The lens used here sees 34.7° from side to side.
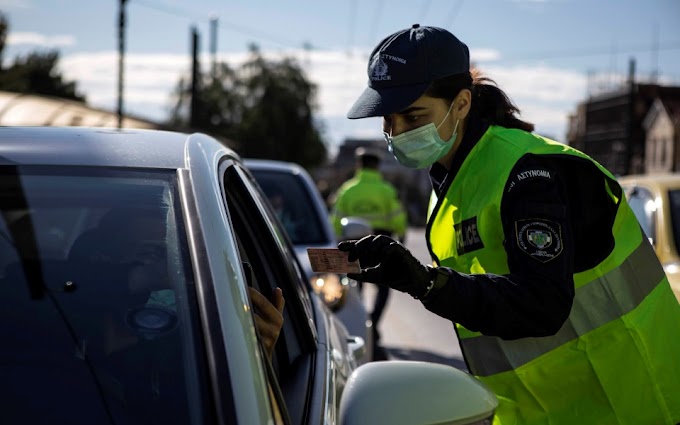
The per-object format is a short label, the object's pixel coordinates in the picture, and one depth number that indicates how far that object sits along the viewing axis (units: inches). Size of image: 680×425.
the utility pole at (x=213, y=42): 2083.7
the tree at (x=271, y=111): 2354.8
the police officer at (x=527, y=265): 94.6
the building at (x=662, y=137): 2475.4
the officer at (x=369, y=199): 431.5
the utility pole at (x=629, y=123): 1686.4
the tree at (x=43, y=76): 2443.0
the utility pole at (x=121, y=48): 1227.2
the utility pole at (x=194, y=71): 1544.0
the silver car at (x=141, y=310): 76.4
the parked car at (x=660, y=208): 287.3
